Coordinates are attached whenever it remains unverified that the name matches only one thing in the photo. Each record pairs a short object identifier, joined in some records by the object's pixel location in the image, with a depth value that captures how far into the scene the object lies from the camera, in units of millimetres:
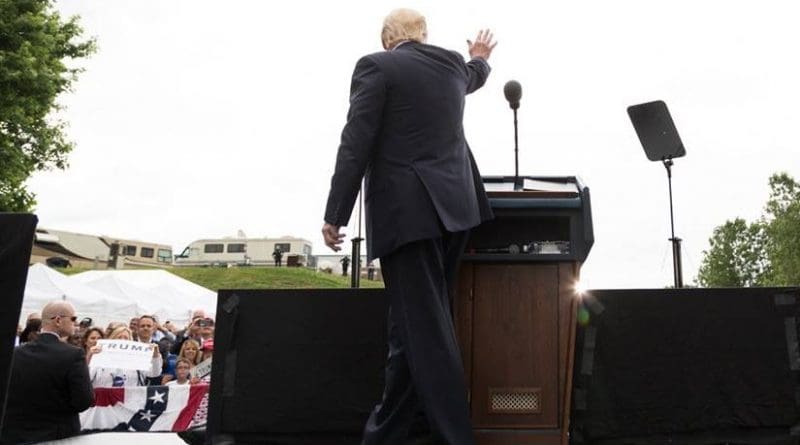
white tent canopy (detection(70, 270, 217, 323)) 14055
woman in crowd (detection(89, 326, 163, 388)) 6590
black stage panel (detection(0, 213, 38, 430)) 2180
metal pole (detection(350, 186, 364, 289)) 3775
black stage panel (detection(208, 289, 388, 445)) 2713
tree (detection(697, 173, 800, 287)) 40469
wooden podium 2484
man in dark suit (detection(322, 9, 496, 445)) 2217
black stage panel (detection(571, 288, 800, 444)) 2641
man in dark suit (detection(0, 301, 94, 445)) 3908
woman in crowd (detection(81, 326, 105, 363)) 7331
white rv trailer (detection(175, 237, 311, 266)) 63325
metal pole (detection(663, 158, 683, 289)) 4203
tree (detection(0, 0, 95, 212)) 13969
